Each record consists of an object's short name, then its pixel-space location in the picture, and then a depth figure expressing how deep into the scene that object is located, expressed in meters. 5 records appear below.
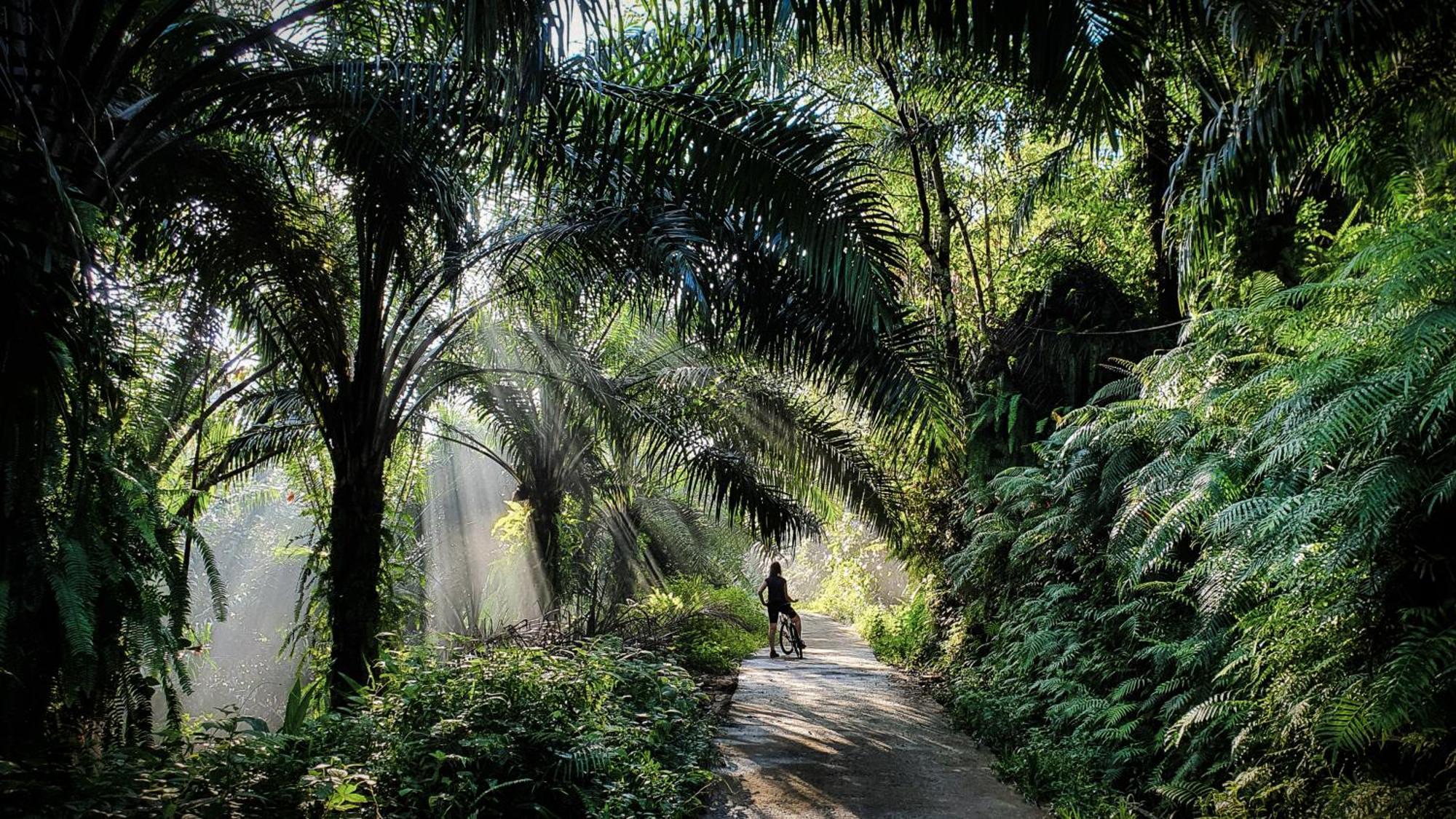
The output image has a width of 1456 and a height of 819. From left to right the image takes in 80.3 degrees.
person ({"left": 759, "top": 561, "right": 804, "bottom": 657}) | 13.91
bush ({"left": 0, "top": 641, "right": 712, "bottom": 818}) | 3.00
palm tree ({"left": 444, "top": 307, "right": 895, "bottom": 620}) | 9.15
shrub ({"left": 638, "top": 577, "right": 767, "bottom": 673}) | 11.06
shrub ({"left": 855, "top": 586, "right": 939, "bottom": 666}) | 11.84
